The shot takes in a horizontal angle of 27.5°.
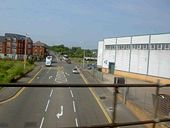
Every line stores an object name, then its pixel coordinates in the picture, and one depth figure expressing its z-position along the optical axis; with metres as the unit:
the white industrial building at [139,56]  54.66
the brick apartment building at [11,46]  125.44
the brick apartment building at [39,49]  161.88
